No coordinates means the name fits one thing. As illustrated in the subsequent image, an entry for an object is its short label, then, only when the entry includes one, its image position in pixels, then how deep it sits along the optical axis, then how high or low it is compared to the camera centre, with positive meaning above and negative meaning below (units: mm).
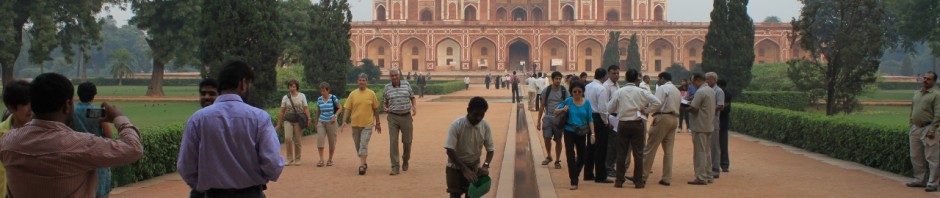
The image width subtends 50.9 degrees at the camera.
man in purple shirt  3730 -279
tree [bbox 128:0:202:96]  29891 +1444
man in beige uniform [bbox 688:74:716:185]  8125 -483
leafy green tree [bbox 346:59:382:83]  41847 +135
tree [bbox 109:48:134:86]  49938 +405
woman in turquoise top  8125 -415
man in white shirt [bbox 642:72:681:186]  7836 -440
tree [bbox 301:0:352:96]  22969 +548
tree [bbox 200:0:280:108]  14648 +529
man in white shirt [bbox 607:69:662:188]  7609 -368
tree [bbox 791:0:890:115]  15656 +388
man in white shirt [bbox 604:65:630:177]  8234 -420
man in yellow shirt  9180 -383
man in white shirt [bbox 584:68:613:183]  8102 -514
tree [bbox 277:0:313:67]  34594 +1694
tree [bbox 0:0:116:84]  26844 +1414
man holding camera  3293 -257
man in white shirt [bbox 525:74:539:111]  21147 -374
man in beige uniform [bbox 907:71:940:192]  7676 -514
